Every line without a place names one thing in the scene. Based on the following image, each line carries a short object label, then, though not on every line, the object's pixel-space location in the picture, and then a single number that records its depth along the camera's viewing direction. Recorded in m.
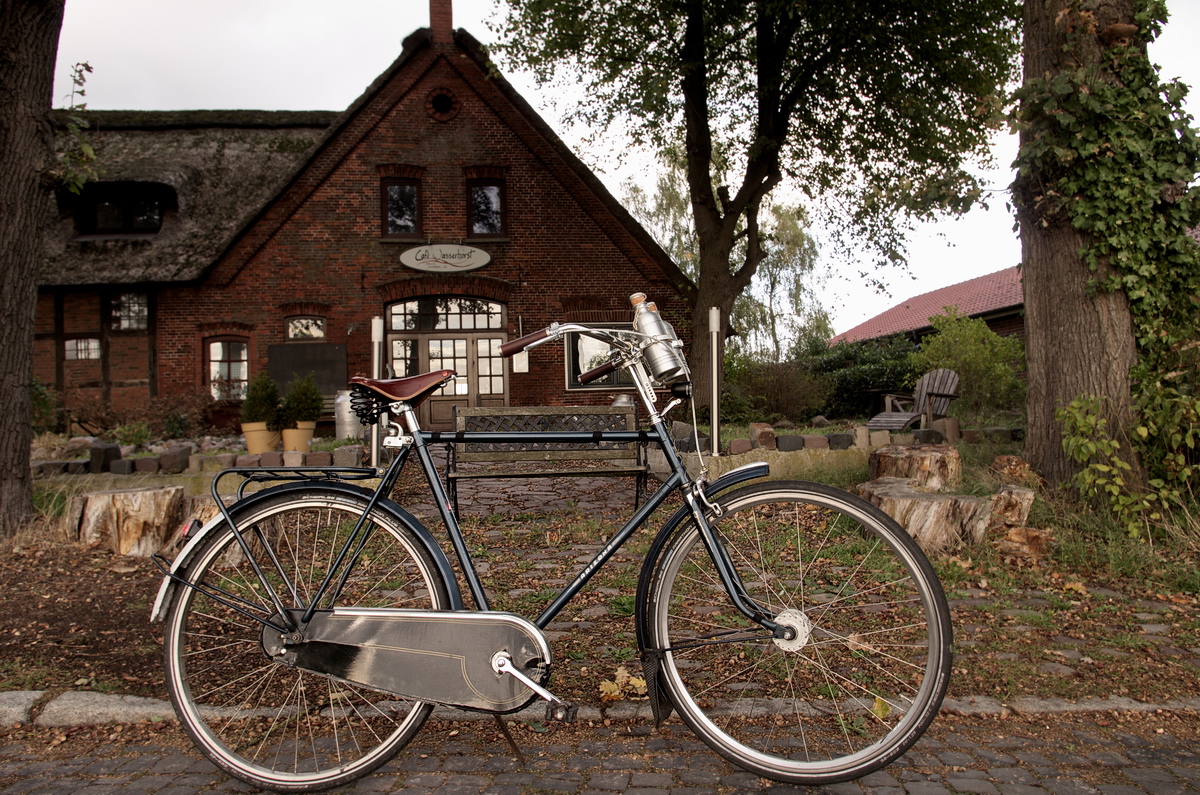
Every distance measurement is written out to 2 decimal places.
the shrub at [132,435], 10.46
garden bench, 5.80
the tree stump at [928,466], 5.68
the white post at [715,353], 4.90
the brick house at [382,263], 15.87
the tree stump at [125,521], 4.88
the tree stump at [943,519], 4.66
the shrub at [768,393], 14.89
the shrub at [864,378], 19.16
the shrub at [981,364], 12.52
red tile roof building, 25.81
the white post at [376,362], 7.00
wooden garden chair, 10.59
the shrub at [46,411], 11.37
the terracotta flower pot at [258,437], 11.54
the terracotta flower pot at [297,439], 11.57
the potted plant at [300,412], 11.61
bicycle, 2.21
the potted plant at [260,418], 11.50
